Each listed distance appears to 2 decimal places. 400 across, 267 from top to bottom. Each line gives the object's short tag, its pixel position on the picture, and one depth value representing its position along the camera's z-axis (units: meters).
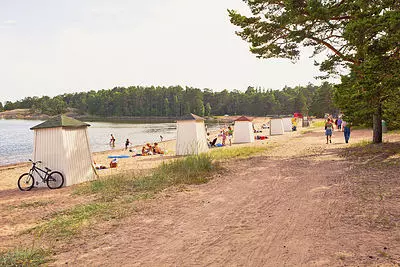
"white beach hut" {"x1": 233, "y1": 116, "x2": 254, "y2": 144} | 26.03
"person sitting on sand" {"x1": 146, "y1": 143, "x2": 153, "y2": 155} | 22.23
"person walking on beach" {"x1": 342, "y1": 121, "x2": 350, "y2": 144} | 18.08
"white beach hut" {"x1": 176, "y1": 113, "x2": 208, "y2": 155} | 18.06
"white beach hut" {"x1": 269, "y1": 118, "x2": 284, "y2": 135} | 35.47
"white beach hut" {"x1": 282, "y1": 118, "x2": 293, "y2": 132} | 39.94
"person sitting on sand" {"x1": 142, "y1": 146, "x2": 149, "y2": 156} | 21.67
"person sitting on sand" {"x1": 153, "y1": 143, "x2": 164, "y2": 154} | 21.59
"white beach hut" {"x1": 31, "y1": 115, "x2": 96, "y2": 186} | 10.74
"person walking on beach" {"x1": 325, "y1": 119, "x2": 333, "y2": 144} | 19.03
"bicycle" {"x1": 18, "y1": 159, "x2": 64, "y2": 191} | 10.63
